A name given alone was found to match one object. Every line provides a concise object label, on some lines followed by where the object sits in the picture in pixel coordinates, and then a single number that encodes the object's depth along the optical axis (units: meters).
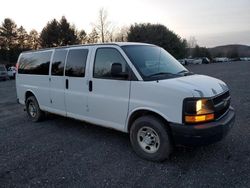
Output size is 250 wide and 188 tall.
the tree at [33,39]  41.91
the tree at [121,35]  43.73
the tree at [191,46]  72.65
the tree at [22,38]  41.16
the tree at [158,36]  36.79
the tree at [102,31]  42.25
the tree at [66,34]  36.16
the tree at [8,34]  39.19
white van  2.98
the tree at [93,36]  42.37
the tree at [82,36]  41.14
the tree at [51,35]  35.75
